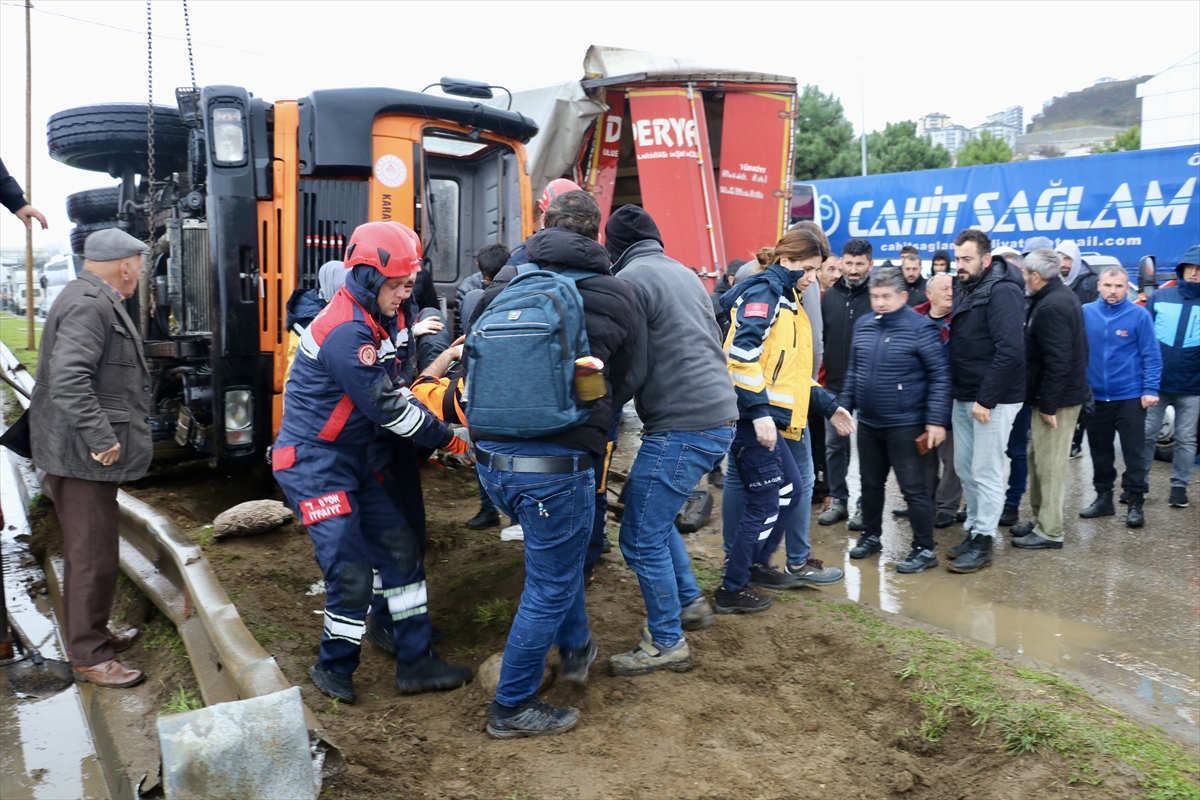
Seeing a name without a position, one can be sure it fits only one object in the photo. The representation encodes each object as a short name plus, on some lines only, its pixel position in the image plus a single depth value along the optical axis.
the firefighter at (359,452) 3.39
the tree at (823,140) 33.00
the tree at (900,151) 34.75
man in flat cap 3.80
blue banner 12.56
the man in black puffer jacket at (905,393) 5.21
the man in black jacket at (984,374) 5.32
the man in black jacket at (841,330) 6.48
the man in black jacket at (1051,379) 5.69
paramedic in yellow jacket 4.23
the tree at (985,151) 37.28
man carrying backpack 3.04
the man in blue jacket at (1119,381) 6.51
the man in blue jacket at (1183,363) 6.67
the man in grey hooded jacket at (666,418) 3.70
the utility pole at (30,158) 18.55
